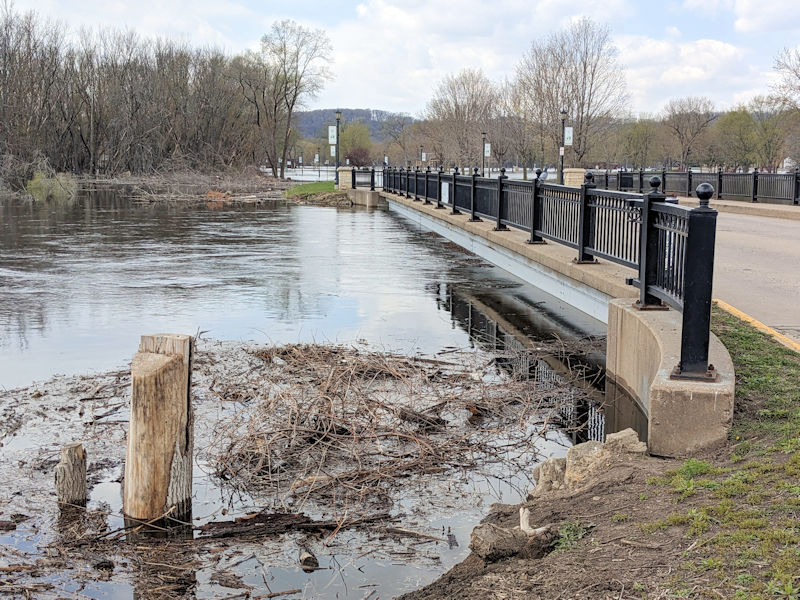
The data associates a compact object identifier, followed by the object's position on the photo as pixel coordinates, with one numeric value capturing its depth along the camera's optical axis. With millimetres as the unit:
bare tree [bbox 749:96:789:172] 76375
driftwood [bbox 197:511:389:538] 5129
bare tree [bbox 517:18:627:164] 65812
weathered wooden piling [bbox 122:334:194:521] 5113
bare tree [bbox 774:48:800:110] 51312
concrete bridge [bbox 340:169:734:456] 5648
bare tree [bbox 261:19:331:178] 81062
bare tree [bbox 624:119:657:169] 97562
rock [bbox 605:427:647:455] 5752
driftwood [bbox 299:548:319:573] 4695
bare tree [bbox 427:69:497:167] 86188
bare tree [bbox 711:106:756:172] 82750
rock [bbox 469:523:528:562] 4309
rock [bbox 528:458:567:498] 5532
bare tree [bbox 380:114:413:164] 117138
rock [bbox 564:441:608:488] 5484
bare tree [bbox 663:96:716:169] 86812
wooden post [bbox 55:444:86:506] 5273
